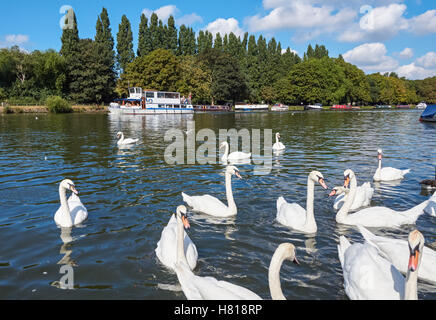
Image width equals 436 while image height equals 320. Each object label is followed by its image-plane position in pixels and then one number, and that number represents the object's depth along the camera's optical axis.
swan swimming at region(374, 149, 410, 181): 11.68
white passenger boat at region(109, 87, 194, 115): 65.62
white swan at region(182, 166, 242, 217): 8.41
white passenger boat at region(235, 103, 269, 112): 88.69
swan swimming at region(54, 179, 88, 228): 7.69
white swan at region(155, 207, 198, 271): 5.68
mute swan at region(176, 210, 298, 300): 4.17
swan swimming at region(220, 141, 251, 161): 15.84
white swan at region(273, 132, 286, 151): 19.04
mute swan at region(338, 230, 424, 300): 3.95
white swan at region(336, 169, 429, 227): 7.60
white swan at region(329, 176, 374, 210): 8.71
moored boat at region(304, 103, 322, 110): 96.85
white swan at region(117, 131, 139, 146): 21.12
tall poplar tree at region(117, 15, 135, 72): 96.38
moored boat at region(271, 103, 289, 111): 92.19
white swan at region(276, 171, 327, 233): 7.37
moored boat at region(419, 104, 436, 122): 42.09
